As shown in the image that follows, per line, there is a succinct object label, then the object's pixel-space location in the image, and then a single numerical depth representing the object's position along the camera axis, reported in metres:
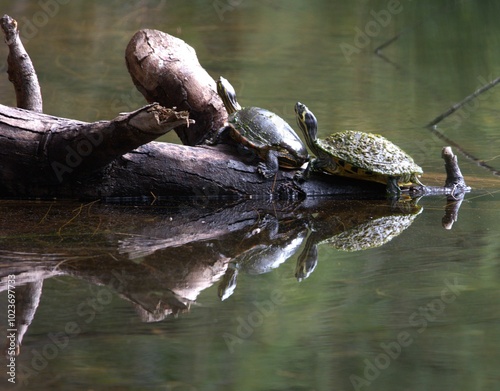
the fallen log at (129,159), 7.46
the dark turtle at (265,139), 8.44
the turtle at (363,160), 8.27
